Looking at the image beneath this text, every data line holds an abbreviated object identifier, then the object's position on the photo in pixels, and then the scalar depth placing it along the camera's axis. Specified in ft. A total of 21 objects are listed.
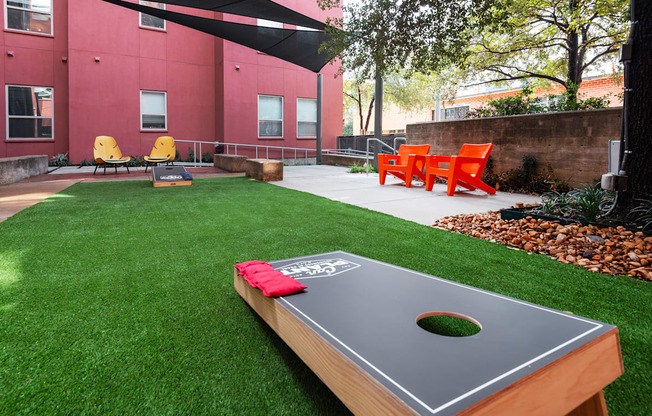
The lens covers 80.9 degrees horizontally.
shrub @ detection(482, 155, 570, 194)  20.20
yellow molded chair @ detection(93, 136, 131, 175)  30.19
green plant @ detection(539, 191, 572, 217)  12.90
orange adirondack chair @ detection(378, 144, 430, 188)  22.17
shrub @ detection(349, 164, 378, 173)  33.01
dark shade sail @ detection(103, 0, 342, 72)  23.51
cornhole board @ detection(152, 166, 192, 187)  22.79
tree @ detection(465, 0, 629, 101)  28.43
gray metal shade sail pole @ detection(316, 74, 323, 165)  41.06
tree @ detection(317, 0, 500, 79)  16.17
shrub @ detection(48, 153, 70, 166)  36.99
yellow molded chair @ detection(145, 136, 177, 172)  32.81
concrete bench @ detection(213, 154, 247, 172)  32.37
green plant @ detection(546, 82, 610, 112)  20.68
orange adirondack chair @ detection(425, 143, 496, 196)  19.13
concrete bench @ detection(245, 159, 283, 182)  26.61
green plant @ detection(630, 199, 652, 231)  10.72
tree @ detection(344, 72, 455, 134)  79.15
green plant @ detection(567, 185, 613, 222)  11.77
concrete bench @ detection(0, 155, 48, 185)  23.00
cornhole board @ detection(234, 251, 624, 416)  2.97
